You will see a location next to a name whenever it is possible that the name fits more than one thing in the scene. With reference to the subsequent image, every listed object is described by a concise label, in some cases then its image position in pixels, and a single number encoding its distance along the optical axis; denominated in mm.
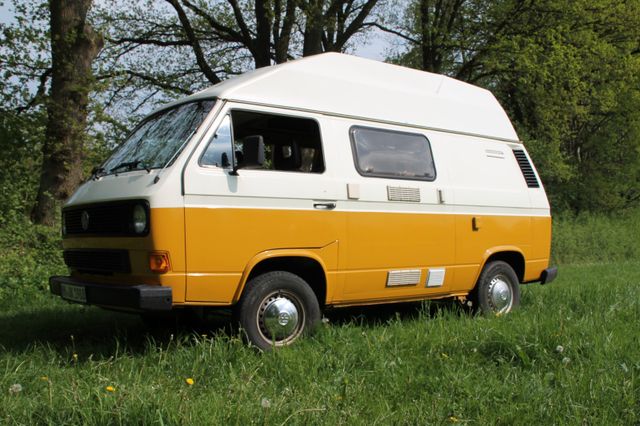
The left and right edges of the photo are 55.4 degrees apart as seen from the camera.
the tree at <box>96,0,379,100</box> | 18622
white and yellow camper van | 4949
